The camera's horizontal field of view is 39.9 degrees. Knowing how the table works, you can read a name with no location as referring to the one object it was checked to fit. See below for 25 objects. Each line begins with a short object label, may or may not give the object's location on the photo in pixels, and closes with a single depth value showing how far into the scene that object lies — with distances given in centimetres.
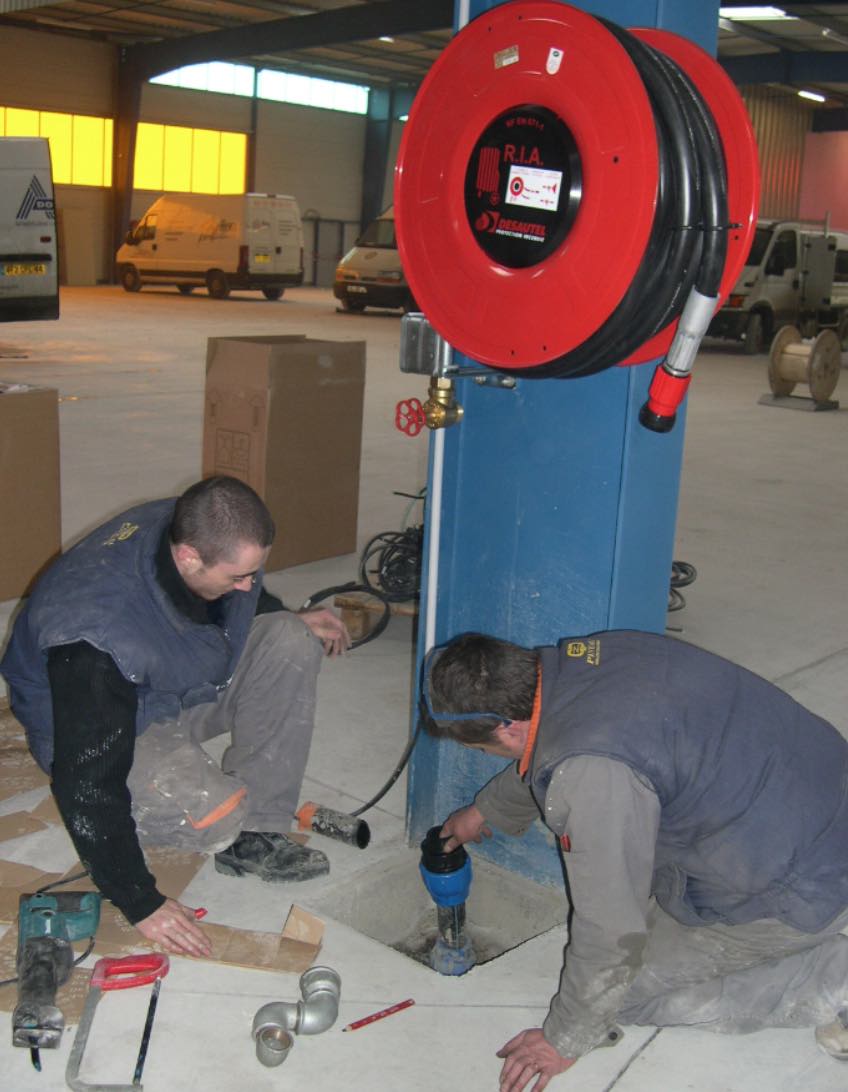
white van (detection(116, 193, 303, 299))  2081
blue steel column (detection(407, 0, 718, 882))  259
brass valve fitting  271
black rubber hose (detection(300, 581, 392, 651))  359
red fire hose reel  216
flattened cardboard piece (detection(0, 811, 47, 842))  304
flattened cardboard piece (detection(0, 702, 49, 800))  332
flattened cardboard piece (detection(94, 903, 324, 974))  254
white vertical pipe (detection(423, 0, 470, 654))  290
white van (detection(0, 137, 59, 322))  1170
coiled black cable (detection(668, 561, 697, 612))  514
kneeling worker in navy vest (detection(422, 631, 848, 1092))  208
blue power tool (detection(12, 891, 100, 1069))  223
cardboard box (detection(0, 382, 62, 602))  468
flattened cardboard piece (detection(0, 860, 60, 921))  269
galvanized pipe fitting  224
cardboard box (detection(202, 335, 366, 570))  509
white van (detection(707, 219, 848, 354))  1581
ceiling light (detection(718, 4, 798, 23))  1709
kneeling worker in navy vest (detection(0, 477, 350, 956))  236
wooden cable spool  1159
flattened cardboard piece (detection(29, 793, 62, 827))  312
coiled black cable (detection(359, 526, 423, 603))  489
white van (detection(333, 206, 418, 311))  1875
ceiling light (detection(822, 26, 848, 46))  1817
